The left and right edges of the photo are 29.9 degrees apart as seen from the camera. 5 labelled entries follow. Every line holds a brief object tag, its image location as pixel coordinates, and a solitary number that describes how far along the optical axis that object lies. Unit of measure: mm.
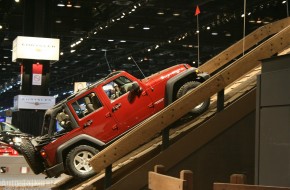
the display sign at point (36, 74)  21772
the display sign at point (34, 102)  20994
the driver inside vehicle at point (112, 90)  10020
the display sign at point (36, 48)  20719
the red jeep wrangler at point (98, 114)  9406
